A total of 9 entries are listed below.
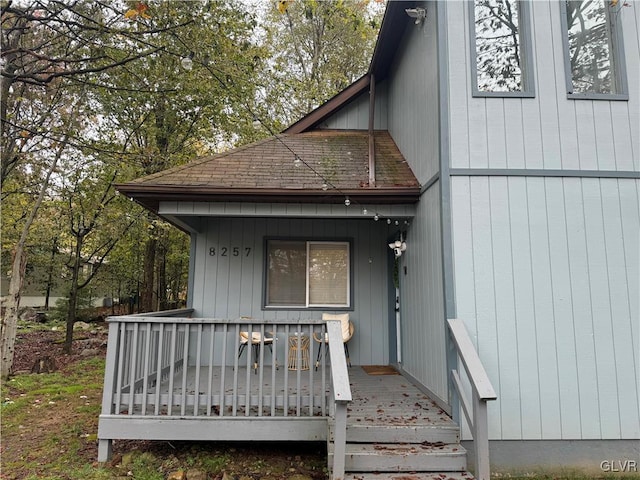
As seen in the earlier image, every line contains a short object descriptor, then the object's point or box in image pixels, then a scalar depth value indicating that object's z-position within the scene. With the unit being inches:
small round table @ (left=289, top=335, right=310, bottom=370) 211.3
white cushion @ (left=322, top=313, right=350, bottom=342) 215.5
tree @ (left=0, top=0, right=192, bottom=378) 166.6
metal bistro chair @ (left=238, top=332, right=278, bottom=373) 205.3
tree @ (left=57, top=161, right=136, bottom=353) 330.6
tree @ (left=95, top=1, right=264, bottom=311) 206.4
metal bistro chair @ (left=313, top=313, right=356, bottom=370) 214.2
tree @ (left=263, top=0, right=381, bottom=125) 512.1
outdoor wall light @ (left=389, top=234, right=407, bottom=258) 198.4
